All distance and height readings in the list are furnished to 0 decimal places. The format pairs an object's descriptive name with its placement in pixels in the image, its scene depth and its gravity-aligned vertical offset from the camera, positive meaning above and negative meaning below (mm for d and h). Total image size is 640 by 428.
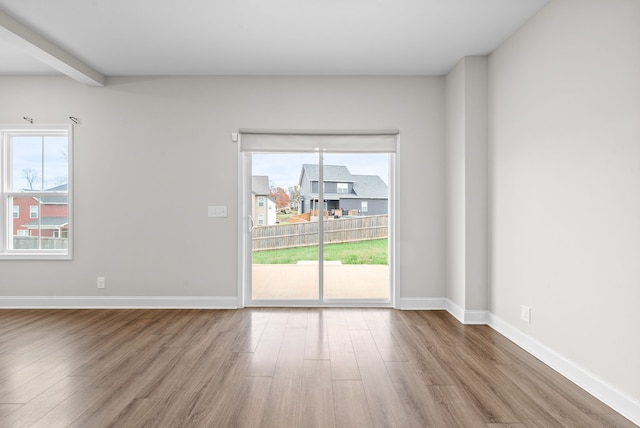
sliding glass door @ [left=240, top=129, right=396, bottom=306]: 4789 -69
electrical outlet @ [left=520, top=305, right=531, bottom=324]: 3322 -822
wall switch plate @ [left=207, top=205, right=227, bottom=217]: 4648 +87
